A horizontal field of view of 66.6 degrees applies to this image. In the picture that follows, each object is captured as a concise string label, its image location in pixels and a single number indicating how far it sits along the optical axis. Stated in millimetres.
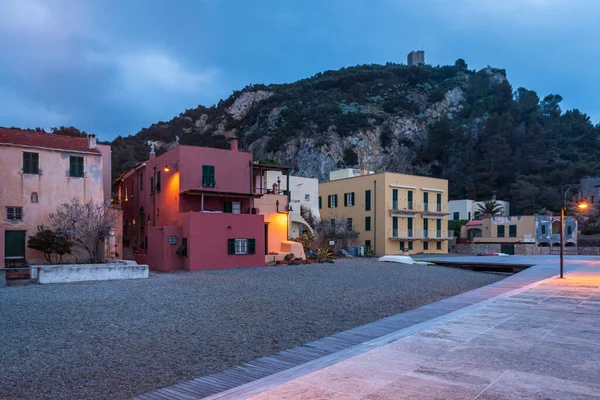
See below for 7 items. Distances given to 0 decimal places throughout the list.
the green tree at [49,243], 20797
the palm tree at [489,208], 56125
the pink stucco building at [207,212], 23781
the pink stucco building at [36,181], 21438
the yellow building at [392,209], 41062
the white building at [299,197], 33719
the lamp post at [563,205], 18391
